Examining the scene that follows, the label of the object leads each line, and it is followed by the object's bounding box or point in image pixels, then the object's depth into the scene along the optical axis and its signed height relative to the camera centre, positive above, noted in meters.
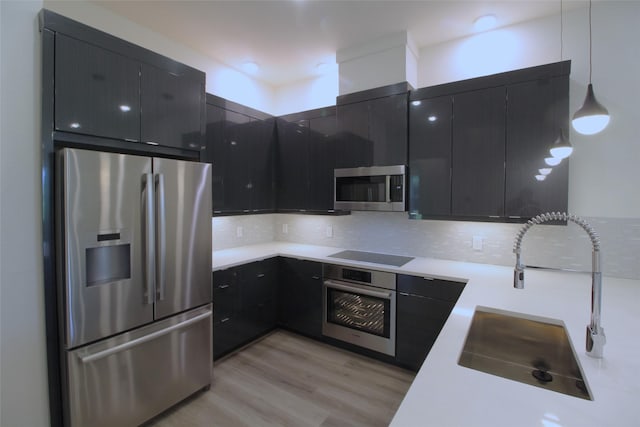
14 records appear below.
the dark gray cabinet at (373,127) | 2.72 +0.81
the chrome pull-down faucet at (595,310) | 1.08 -0.38
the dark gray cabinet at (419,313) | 2.35 -0.86
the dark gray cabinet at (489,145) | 2.16 +0.53
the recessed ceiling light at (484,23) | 2.41 +1.58
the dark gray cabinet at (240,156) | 2.87 +0.57
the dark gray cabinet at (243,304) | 2.65 -0.93
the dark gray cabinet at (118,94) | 1.67 +0.77
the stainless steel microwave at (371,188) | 2.71 +0.21
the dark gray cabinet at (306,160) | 3.20 +0.57
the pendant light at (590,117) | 1.40 +0.45
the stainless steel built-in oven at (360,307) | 2.62 -0.92
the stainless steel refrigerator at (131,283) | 1.65 -0.47
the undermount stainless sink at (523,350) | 1.32 -0.71
